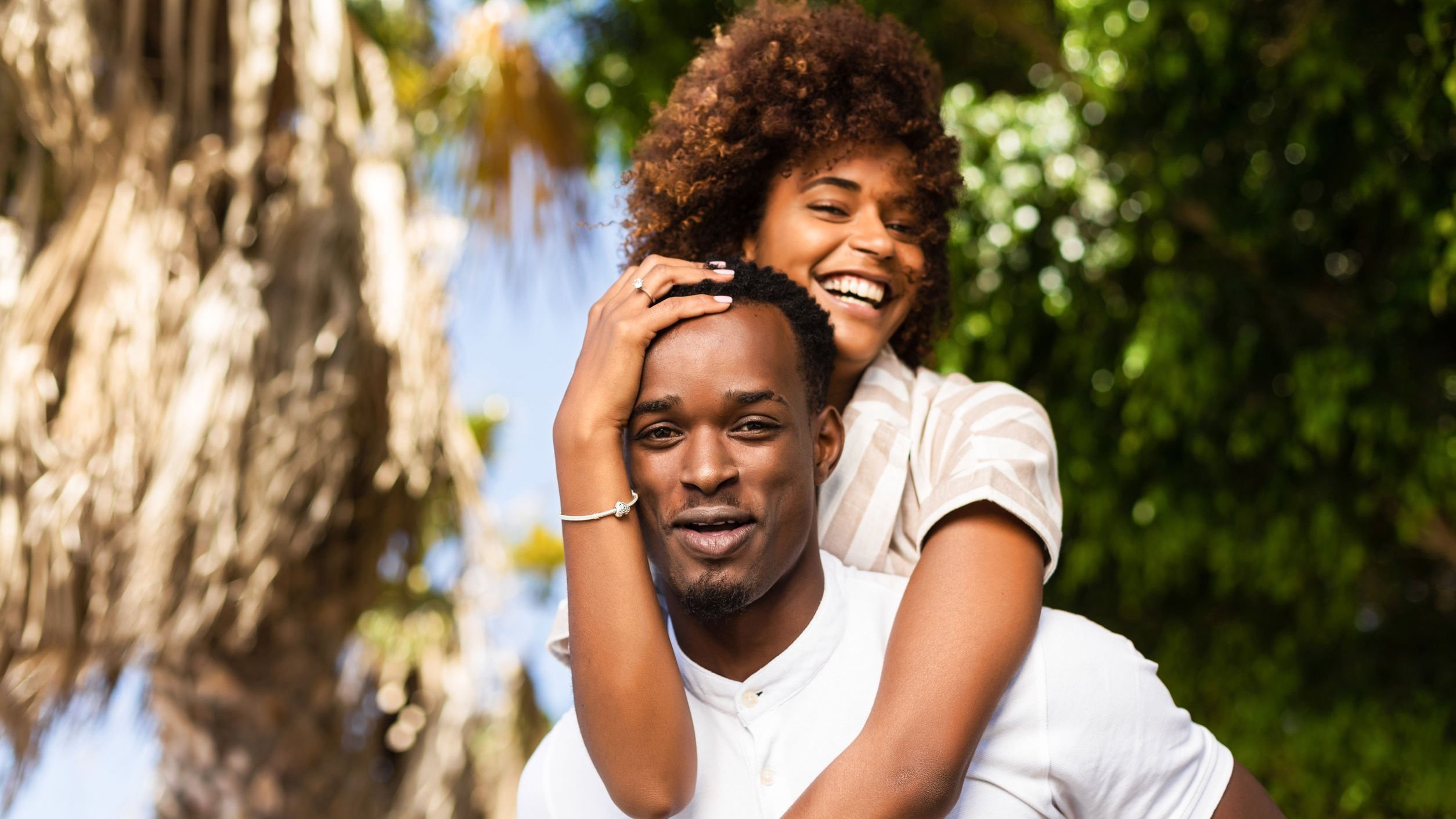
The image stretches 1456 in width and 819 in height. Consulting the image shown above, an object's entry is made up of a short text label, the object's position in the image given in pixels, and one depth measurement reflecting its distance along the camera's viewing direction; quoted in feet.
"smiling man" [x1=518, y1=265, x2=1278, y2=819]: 6.59
